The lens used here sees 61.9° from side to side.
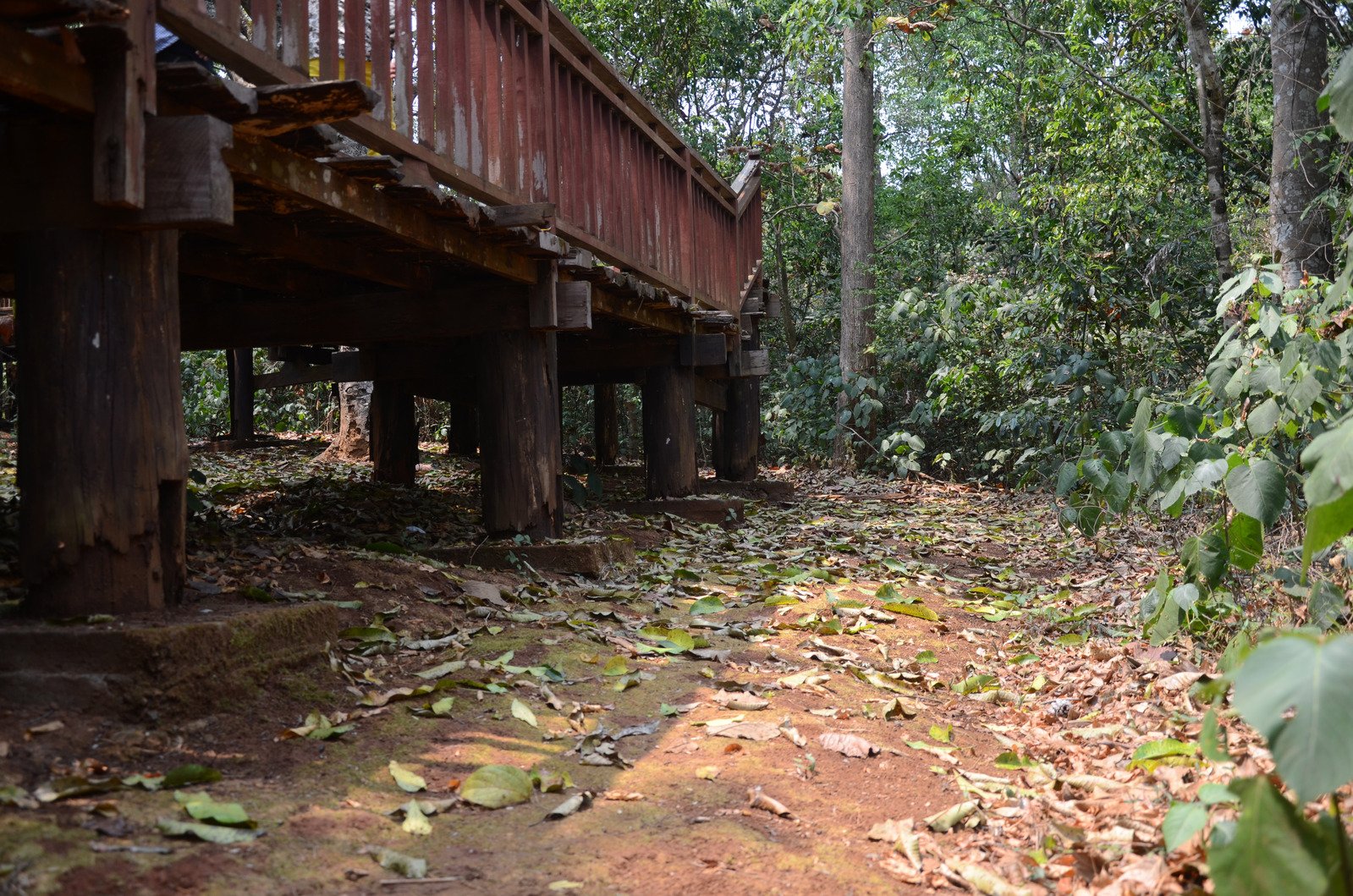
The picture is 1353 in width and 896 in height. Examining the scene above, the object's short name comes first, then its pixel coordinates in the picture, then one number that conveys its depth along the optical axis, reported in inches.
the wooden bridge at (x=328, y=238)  116.4
